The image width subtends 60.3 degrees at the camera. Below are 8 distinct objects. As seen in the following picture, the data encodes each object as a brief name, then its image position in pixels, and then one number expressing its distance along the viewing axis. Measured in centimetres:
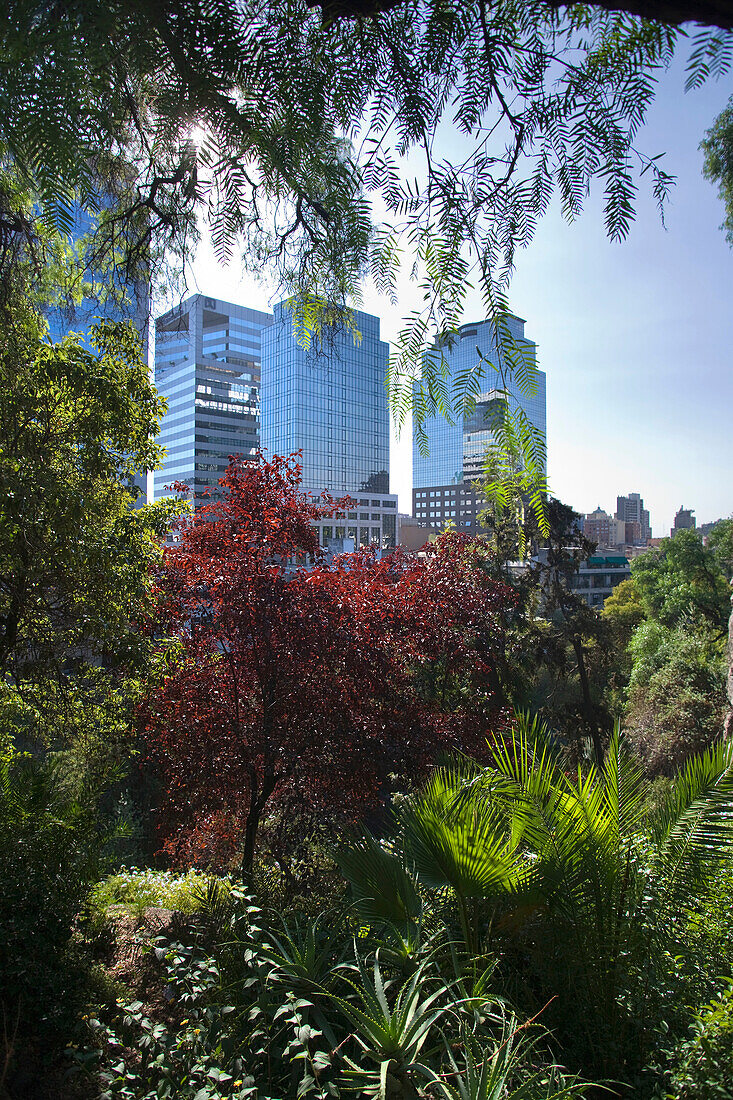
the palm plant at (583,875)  254
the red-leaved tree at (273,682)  531
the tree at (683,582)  2972
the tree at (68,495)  346
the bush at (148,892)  439
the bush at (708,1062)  188
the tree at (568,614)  1500
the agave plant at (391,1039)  204
